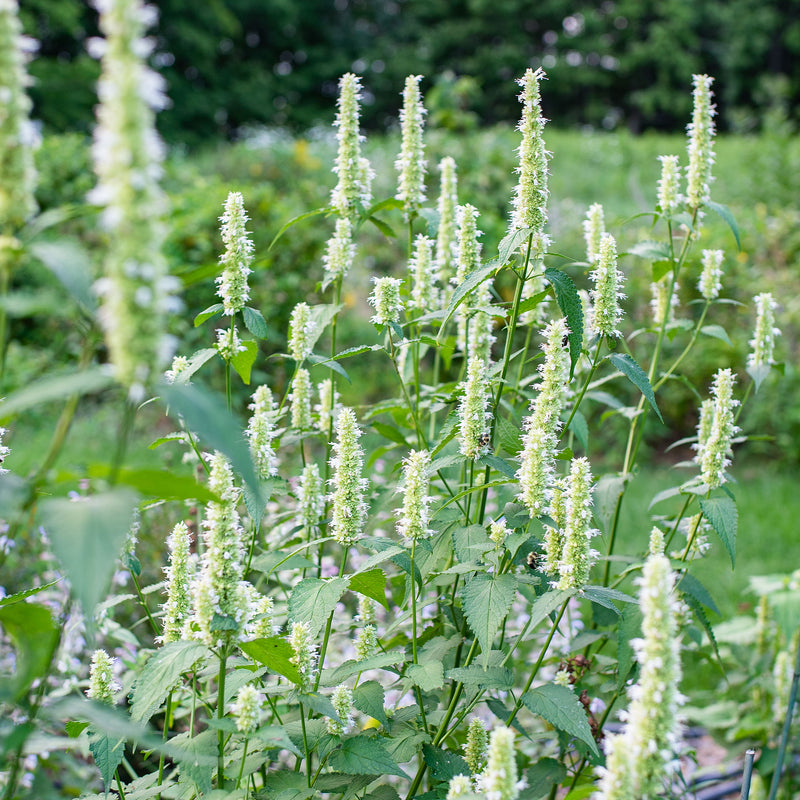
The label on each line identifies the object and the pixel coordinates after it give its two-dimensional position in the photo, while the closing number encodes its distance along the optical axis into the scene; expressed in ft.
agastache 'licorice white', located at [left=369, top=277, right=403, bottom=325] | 4.55
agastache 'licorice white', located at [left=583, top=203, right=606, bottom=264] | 4.85
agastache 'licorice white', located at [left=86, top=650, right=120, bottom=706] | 4.26
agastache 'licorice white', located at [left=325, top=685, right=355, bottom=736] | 4.34
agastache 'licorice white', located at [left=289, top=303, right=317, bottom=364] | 4.70
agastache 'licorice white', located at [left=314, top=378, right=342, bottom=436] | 4.84
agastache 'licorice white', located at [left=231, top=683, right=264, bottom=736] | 4.11
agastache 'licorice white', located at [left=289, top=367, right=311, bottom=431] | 4.79
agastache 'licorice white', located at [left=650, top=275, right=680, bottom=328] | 5.06
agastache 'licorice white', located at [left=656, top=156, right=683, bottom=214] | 4.96
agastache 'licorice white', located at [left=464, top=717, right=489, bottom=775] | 4.35
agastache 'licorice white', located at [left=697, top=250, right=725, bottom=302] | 5.07
